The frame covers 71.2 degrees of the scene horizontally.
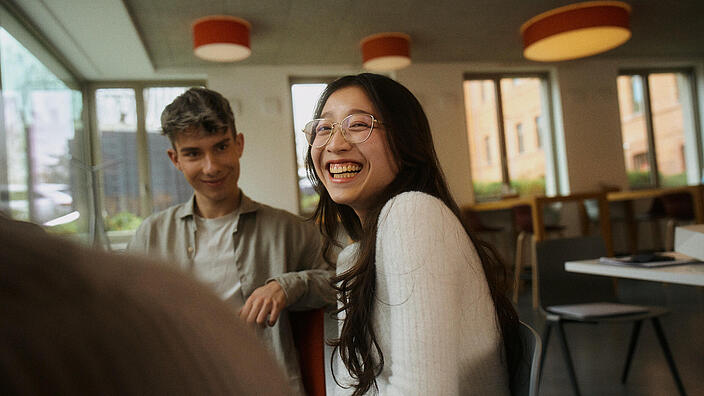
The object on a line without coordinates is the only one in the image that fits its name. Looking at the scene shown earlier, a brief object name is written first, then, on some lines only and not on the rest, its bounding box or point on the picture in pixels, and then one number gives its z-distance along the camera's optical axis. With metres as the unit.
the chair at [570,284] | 2.54
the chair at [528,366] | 0.85
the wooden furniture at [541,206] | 5.21
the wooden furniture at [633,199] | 5.52
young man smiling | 1.54
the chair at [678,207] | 6.03
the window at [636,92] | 8.45
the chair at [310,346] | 1.39
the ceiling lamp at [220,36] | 5.19
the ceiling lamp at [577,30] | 5.30
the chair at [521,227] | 5.61
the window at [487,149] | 7.88
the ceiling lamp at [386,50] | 5.99
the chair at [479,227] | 6.33
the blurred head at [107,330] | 0.15
